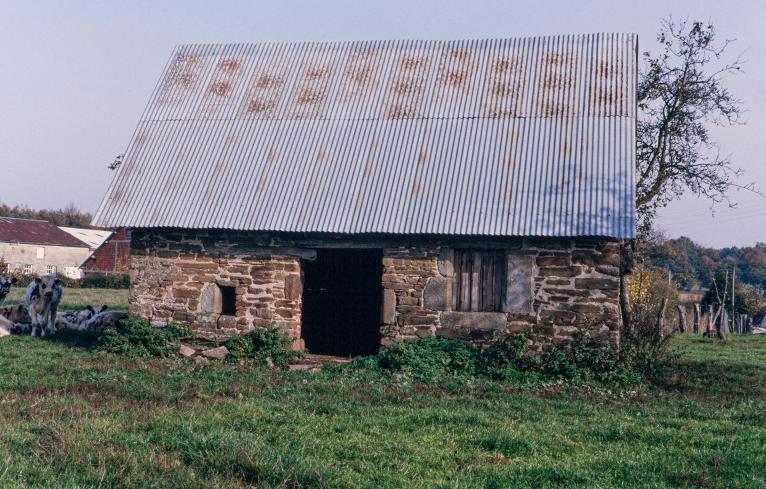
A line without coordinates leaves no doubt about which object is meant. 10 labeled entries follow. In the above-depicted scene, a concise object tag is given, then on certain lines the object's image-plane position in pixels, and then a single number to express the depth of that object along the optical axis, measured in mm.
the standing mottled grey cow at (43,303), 15406
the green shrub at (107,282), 37188
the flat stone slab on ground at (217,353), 12844
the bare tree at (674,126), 17375
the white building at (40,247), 54312
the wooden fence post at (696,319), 27920
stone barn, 12320
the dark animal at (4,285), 18109
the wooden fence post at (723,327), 22789
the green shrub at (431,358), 11742
